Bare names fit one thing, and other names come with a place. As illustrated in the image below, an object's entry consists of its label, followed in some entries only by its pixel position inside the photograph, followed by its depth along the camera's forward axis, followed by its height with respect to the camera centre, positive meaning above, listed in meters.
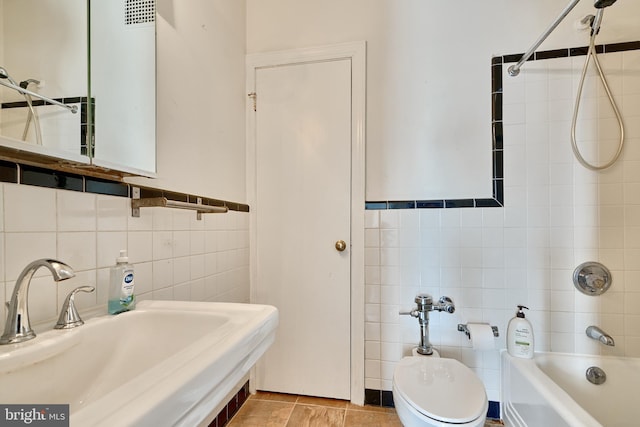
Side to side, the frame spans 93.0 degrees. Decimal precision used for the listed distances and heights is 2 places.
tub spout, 1.39 -0.57
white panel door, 1.74 -0.03
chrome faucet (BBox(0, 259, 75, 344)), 0.60 -0.18
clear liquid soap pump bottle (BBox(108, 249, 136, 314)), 0.83 -0.20
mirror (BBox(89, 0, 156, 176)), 0.91 +0.44
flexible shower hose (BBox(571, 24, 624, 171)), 1.42 +0.49
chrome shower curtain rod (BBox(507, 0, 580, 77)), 1.18 +0.76
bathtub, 1.23 -0.78
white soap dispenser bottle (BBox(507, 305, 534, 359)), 1.47 -0.60
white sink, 0.42 -0.29
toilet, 1.05 -0.69
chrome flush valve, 1.53 -0.49
